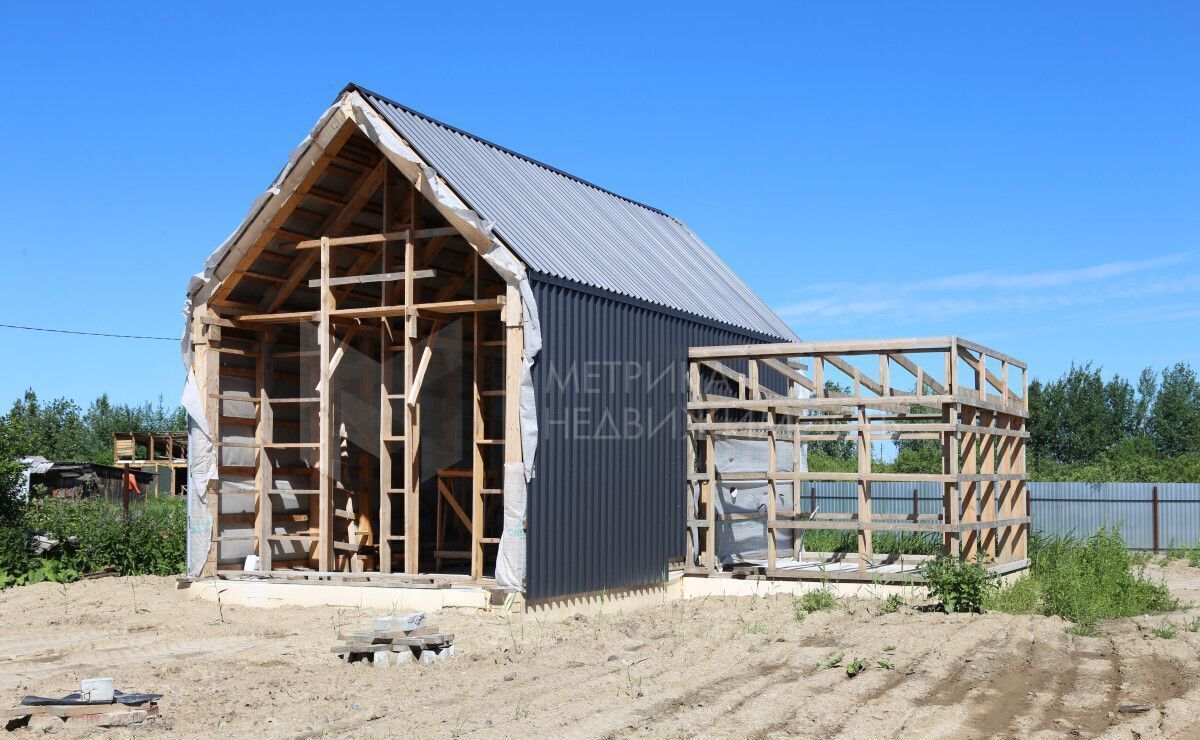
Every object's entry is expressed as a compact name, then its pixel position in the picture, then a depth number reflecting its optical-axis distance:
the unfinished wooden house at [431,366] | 15.30
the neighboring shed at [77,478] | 39.28
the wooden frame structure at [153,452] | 51.38
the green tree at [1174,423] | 68.00
